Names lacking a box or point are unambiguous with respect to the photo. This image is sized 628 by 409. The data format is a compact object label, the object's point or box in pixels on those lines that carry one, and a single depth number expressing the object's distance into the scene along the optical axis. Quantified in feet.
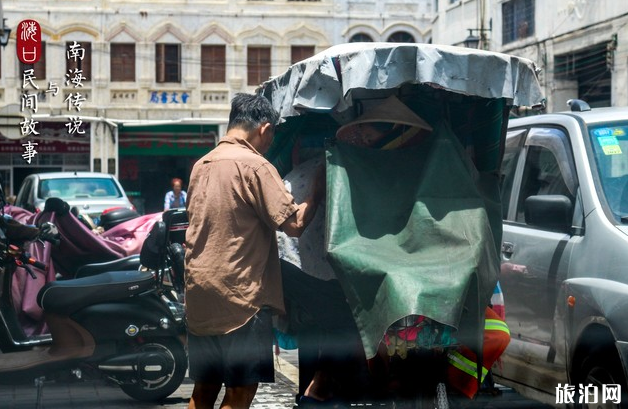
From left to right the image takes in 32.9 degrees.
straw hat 15.70
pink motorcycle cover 24.66
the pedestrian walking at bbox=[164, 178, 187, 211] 70.90
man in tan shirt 14.70
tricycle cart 13.94
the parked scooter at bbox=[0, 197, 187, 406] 23.58
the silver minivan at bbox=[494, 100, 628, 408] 16.42
